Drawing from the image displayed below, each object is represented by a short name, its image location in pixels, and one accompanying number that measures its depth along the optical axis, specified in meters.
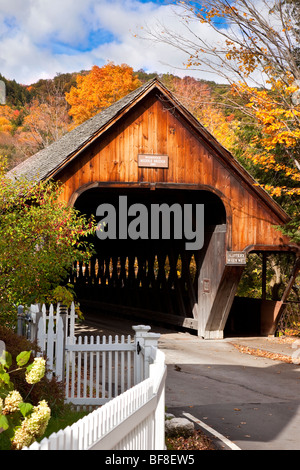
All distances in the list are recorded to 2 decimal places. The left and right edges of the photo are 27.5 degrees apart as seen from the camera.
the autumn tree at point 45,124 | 51.12
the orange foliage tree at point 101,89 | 49.31
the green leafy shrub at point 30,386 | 7.35
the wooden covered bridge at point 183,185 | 17.41
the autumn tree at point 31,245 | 11.91
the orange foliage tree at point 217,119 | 34.22
